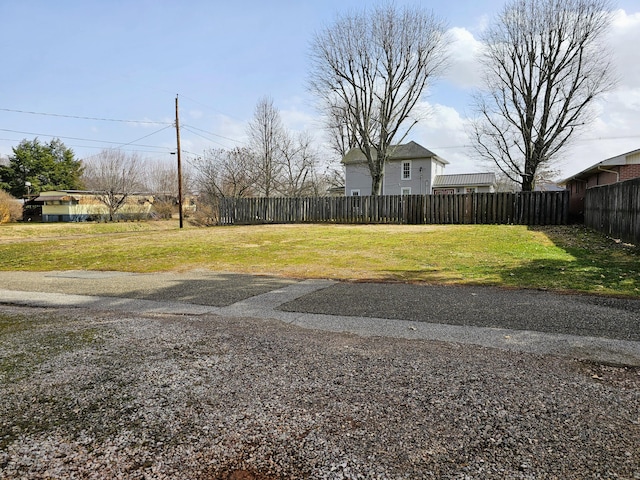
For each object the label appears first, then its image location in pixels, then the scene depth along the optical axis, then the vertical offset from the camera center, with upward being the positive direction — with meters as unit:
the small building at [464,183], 41.28 +3.10
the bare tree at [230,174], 36.75 +3.52
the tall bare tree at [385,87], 28.36 +8.97
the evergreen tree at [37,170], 45.25 +4.96
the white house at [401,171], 38.09 +3.93
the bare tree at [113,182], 38.84 +3.06
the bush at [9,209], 33.72 +0.46
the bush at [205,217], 32.51 -0.25
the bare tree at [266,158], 38.28 +5.16
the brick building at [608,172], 20.17 +2.19
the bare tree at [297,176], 43.31 +4.11
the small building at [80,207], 39.69 +0.69
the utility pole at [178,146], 24.52 +4.02
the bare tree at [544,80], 24.56 +8.23
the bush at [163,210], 40.91 +0.39
